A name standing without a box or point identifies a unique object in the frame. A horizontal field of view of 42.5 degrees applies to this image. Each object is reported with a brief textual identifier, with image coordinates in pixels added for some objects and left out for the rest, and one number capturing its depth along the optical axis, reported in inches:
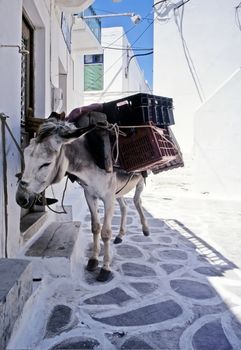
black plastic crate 124.2
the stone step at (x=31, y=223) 129.3
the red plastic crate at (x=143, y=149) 116.9
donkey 93.8
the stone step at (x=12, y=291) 64.5
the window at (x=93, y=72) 764.6
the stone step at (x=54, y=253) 116.8
